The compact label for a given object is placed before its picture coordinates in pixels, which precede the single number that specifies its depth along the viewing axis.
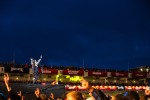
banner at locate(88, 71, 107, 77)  36.43
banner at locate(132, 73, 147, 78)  39.58
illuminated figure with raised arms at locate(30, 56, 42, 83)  27.83
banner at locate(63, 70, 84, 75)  33.84
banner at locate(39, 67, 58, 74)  31.19
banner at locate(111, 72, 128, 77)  38.16
